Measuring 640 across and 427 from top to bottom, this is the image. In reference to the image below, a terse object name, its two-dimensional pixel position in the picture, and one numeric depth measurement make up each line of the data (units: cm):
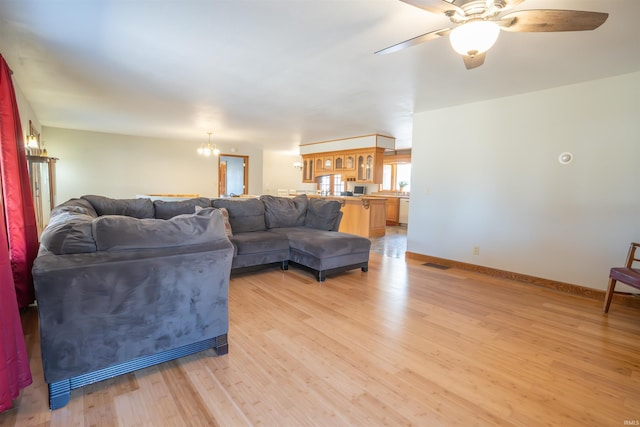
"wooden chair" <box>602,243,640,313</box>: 259
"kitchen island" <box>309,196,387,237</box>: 672
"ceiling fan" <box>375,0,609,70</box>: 153
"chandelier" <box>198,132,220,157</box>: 721
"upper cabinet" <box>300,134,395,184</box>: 696
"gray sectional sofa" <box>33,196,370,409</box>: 151
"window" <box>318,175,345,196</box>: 861
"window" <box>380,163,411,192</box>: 955
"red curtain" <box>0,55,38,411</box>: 145
